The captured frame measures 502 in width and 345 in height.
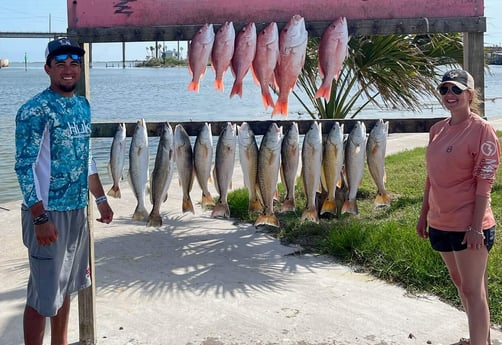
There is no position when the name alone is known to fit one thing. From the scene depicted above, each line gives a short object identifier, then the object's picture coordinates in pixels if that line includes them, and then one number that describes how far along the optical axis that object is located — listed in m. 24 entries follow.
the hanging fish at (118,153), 4.27
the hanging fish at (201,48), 4.04
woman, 3.49
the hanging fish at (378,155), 4.32
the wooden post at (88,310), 4.21
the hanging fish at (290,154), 4.26
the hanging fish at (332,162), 4.30
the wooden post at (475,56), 4.39
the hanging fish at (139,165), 4.20
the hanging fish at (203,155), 4.27
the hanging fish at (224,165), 4.25
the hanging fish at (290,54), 4.04
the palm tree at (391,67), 8.09
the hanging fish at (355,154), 4.33
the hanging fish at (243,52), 4.02
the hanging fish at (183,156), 4.30
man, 3.33
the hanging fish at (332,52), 4.07
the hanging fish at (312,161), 4.25
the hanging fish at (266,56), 4.02
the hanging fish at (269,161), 4.22
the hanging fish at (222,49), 4.04
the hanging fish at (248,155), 4.29
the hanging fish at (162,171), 4.29
